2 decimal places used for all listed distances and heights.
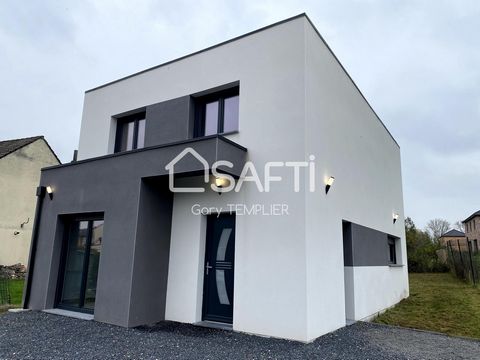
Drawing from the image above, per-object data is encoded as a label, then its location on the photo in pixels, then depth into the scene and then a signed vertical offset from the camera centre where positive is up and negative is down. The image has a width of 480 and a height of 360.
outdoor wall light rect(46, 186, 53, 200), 7.22 +1.06
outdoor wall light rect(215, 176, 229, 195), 5.56 +1.10
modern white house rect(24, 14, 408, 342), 5.14 +0.70
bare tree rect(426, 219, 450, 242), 41.83 +3.25
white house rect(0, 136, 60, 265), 15.13 +2.24
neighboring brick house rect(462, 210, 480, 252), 30.50 +2.63
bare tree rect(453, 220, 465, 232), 44.04 +3.55
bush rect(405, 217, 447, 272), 19.44 -0.52
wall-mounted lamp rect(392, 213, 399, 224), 10.72 +1.10
